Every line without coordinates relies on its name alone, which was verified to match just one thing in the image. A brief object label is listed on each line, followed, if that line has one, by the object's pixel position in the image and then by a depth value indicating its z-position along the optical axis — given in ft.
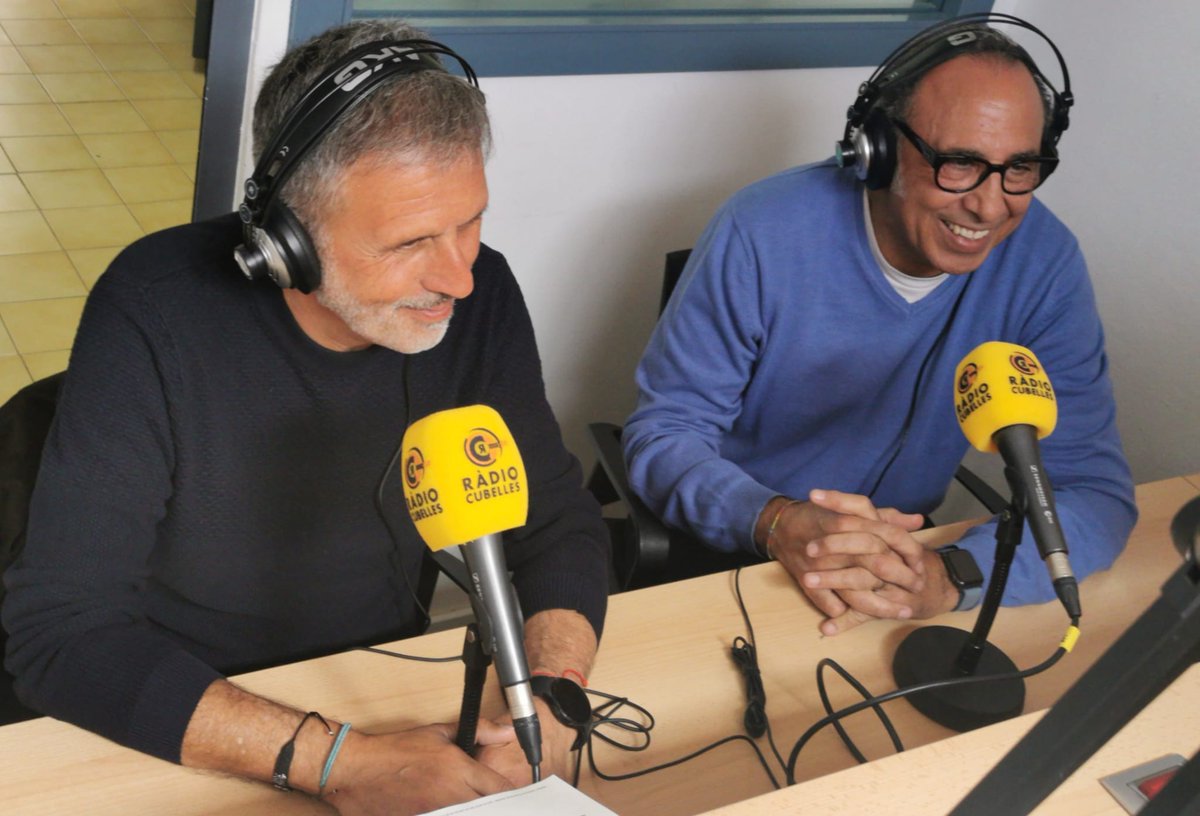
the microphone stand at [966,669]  4.30
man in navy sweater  3.75
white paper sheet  3.28
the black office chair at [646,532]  5.60
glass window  6.41
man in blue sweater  5.36
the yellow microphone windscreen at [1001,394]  3.88
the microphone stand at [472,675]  3.00
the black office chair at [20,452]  4.33
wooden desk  3.61
